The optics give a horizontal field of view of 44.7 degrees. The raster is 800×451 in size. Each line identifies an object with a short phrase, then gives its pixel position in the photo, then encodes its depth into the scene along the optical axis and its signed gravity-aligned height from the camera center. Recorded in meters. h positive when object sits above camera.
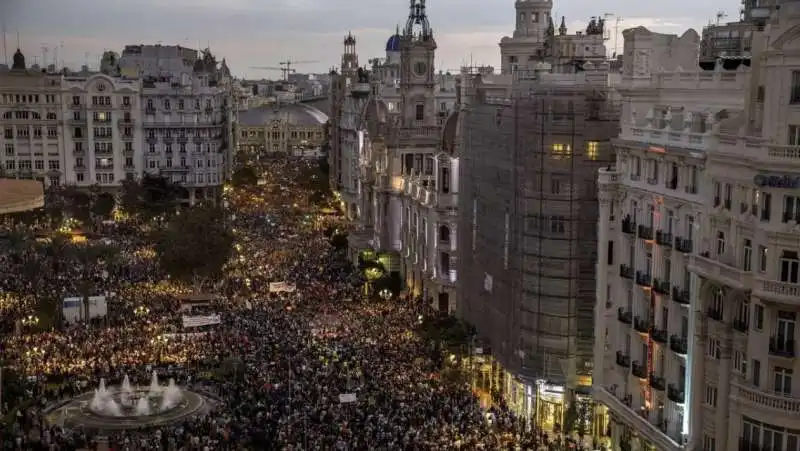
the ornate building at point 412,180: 68.44 -5.57
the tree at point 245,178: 146.50 -10.04
